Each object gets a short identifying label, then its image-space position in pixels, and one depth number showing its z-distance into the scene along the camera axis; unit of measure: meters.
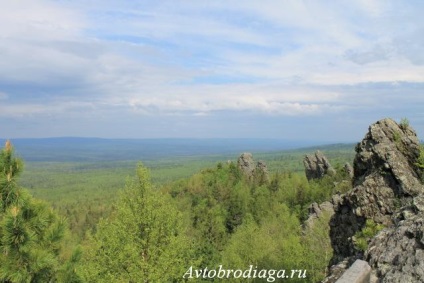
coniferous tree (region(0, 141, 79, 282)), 10.49
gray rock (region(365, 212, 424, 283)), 7.85
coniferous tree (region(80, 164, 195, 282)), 17.80
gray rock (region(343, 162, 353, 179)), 87.25
